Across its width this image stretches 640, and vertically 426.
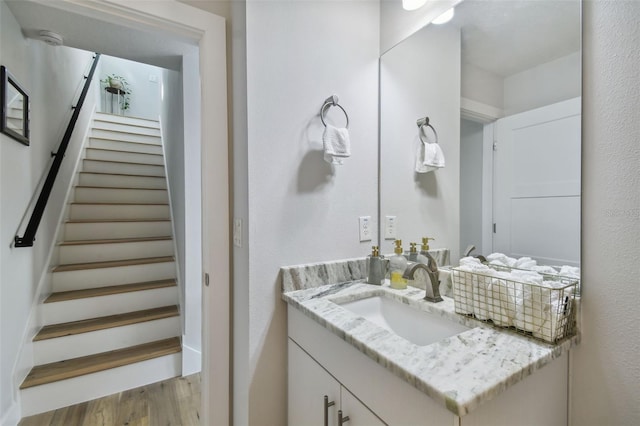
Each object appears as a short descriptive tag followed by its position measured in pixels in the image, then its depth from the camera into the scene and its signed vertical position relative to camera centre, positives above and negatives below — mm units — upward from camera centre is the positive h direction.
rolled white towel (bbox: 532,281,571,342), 735 -266
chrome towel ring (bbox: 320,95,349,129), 1248 +455
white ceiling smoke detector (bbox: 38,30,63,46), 1836 +1114
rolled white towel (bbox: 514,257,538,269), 930 -177
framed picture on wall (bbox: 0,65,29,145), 1591 +605
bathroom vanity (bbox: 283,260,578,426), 595 -394
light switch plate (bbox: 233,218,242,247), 1201 -96
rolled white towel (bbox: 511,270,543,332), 761 -257
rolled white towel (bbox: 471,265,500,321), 845 -255
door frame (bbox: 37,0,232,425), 1236 -11
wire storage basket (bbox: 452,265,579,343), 742 -256
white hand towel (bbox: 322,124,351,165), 1196 +272
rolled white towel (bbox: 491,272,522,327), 802 -251
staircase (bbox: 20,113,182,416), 1969 -716
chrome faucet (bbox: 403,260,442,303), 1030 -260
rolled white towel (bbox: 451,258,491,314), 890 -245
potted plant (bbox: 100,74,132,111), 4907 +2138
